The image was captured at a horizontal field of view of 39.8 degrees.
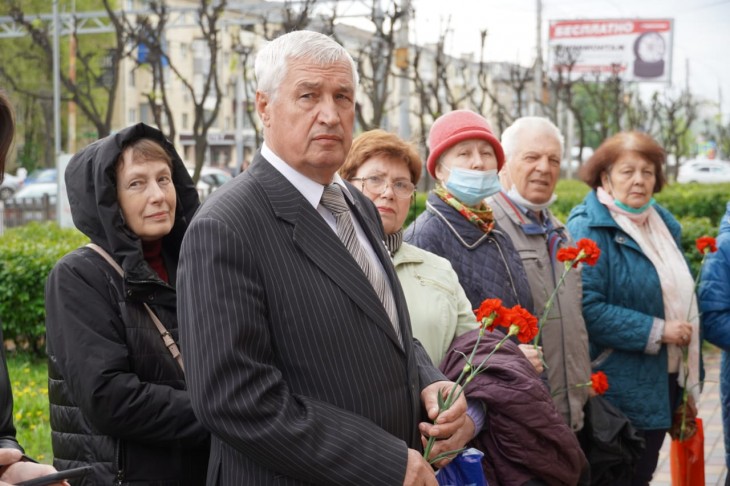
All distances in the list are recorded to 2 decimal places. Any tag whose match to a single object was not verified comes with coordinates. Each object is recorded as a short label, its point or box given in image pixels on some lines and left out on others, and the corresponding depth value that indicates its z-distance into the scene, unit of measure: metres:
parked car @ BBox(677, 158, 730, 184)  50.12
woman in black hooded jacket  3.09
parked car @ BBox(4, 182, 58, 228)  24.59
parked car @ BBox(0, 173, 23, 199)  39.62
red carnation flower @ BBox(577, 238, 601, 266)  4.13
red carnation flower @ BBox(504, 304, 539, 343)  3.04
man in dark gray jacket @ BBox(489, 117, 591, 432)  4.49
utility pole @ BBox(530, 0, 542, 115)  27.10
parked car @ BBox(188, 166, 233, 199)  34.34
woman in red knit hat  4.09
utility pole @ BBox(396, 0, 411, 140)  14.45
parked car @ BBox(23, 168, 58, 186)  39.75
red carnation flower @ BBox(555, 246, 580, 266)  4.08
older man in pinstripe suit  2.40
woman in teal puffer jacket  4.93
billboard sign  35.12
